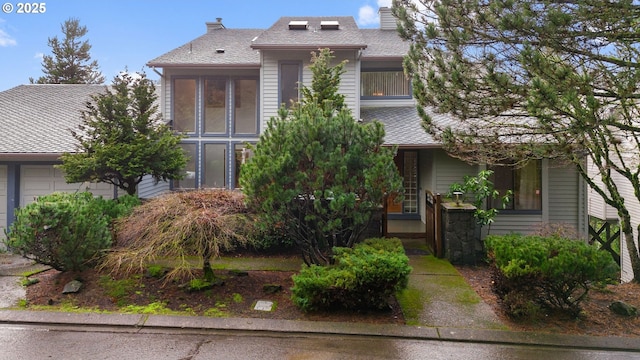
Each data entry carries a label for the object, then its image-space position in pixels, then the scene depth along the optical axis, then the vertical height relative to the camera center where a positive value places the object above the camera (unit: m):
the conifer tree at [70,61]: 28.56 +9.17
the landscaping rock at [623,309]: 5.08 -1.69
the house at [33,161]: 9.58 +0.50
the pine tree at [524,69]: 4.46 +1.53
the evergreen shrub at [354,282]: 4.80 -1.27
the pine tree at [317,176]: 5.34 +0.09
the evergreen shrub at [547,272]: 4.65 -1.09
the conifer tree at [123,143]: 8.14 +0.86
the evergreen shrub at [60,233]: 5.60 -0.80
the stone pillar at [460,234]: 7.52 -1.03
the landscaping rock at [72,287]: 5.65 -1.60
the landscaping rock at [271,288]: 5.84 -1.65
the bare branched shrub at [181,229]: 5.39 -0.70
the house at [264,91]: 11.23 +2.85
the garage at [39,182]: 9.80 -0.03
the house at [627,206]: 11.73 -0.71
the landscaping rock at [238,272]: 6.59 -1.60
